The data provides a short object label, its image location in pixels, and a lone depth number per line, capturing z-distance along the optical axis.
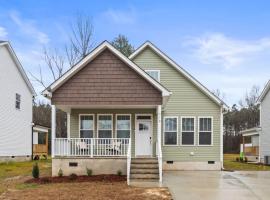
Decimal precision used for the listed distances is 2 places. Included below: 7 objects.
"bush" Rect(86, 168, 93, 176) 18.98
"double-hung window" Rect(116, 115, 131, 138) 23.39
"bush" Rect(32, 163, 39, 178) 18.42
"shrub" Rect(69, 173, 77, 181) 18.28
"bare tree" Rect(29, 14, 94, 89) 40.16
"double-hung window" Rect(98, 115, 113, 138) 23.28
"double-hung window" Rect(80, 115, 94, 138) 23.22
